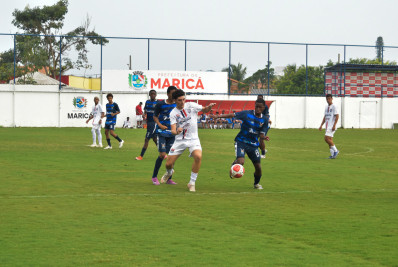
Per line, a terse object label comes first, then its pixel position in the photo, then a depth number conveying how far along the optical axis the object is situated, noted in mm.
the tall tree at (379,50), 57788
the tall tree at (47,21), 70750
